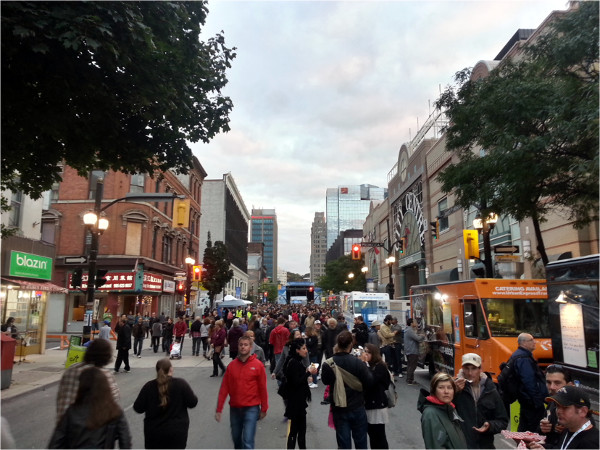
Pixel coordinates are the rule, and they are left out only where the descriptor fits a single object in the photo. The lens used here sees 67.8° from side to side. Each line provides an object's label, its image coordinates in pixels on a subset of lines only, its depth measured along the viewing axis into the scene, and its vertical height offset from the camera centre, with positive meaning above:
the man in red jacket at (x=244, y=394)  5.77 -1.16
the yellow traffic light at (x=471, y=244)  16.48 +2.28
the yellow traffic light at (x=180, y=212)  16.86 +3.45
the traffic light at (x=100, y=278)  15.06 +0.85
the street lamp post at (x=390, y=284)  29.74 +1.44
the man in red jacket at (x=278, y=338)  13.08 -0.97
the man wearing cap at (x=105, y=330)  16.23 -0.95
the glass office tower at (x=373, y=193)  198.50 +49.28
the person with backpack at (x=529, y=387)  6.13 -1.11
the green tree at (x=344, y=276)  60.78 +4.31
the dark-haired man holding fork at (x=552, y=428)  4.17 -1.14
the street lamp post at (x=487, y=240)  15.11 +2.29
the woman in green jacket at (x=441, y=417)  3.88 -0.99
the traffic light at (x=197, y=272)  34.20 +2.42
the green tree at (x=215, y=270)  44.94 +3.49
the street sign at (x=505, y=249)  15.78 +1.99
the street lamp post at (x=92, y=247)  14.89 +1.96
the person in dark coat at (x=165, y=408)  4.54 -1.07
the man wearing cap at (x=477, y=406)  4.54 -1.04
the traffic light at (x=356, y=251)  31.46 +3.78
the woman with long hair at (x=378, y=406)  5.96 -1.32
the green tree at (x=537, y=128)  10.09 +4.40
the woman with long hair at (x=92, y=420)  4.03 -1.05
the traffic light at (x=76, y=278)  14.78 +0.83
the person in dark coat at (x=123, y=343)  14.68 -1.28
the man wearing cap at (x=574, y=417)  3.61 -0.89
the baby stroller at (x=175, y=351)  18.30 -1.93
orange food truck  10.70 -0.34
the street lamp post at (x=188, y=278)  29.55 +1.77
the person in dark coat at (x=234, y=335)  13.63 -0.94
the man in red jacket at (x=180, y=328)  19.25 -1.03
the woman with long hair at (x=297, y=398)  6.47 -1.35
